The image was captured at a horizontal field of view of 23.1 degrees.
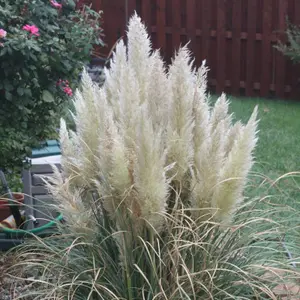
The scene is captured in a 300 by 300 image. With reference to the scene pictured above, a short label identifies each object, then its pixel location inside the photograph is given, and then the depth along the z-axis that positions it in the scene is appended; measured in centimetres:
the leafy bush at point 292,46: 1055
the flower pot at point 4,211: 506
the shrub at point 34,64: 402
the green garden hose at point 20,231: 394
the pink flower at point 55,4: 437
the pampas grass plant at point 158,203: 267
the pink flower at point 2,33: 387
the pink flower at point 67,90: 463
